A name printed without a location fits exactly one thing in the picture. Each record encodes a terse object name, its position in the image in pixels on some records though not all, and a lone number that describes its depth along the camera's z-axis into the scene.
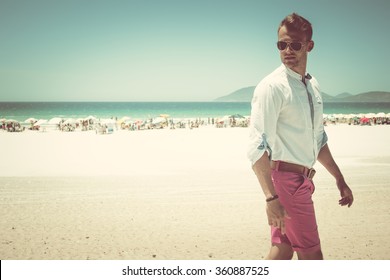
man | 1.91
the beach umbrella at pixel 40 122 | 24.61
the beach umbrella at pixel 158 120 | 28.36
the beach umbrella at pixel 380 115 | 29.70
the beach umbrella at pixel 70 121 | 25.80
